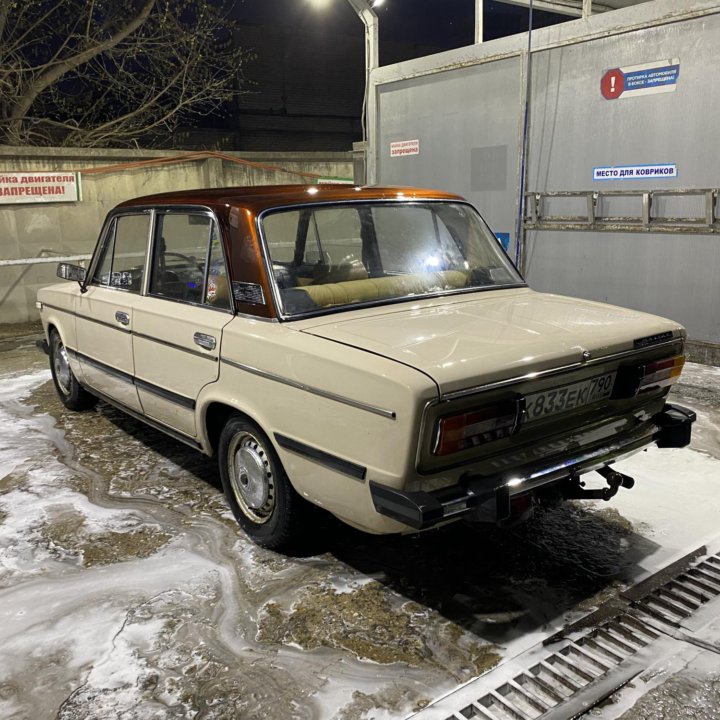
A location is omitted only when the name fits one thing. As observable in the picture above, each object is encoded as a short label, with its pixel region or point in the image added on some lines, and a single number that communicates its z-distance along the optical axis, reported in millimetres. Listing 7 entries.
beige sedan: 2680
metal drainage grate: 2471
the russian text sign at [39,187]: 9320
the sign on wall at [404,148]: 8570
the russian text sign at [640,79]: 6145
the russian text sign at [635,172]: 6270
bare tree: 11570
